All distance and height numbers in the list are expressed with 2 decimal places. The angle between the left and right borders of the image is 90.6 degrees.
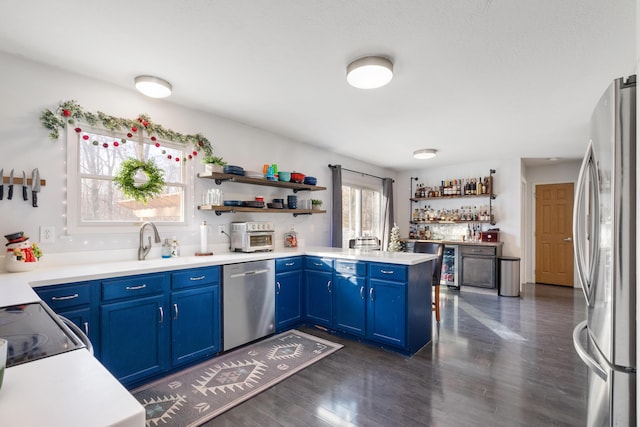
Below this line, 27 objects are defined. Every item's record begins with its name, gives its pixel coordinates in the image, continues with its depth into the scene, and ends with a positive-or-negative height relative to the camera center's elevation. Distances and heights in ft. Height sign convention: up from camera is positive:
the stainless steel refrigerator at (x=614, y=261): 4.15 -0.65
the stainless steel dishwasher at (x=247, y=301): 9.80 -2.83
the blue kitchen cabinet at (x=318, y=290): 11.68 -2.87
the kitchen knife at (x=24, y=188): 7.79 +0.68
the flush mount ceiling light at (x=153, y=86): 8.76 +3.63
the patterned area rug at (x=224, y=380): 6.94 -4.30
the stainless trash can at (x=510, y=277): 17.51 -3.45
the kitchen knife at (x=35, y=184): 7.90 +0.78
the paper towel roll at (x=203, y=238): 11.11 -0.81
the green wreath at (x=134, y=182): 9.29 +1.06
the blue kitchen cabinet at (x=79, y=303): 6.59 -1.90
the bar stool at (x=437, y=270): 12.69 -2.21
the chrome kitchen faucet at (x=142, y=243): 9.65 -0.86
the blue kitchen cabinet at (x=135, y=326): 7.36 -2.73
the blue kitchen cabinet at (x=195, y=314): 8.59 -2.82
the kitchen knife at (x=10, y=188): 7.58 +0.66
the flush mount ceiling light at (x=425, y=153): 16.96 +3.32
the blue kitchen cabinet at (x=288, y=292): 11.45 -2.90
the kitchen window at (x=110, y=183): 8.73 +0.96
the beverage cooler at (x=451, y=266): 19.48 -3.23
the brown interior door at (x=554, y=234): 20.67 -1.30
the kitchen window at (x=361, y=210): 19.47 +0.32
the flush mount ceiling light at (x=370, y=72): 7.74 +3.59
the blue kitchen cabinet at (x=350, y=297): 10.72 -2.86
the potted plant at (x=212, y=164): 11.04 +1.82
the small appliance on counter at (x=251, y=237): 11.64 -0.82
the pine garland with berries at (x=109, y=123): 8.30 +2.70
